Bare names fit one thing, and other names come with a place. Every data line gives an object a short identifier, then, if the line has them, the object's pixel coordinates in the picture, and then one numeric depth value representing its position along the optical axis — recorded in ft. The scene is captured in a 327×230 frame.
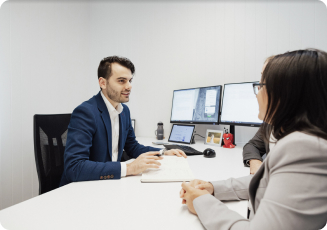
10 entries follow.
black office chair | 3.96
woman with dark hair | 1.26
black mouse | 4.44
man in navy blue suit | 3.05
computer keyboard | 4.68
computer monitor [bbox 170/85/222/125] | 6.28
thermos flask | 7.46
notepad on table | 2.92
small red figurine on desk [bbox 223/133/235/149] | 5.71
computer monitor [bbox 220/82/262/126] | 5.43
